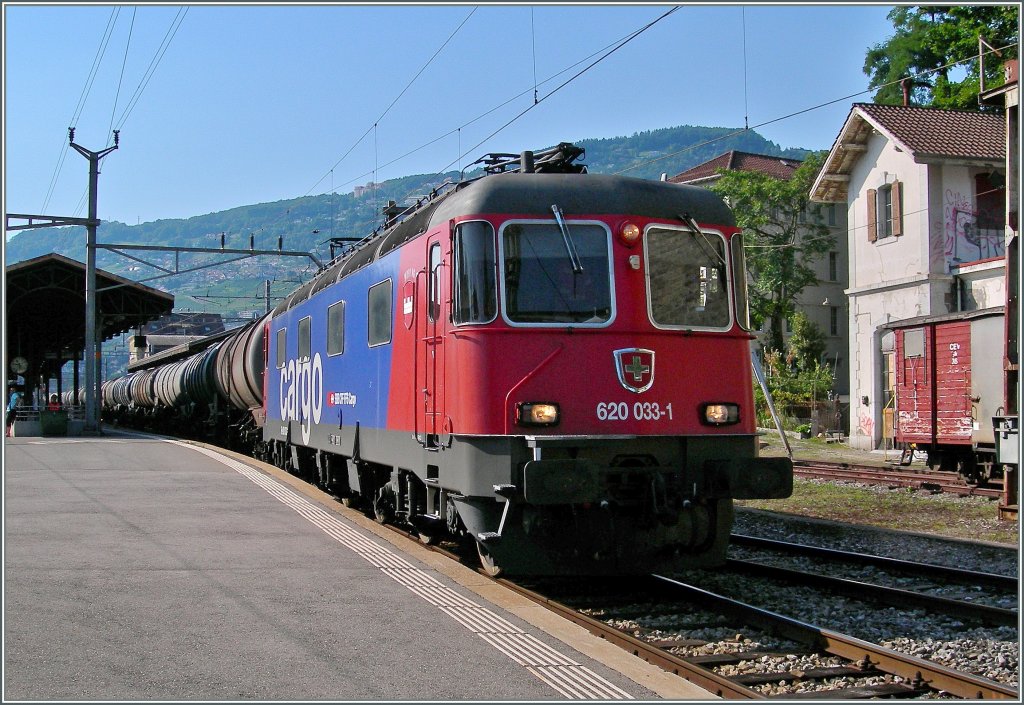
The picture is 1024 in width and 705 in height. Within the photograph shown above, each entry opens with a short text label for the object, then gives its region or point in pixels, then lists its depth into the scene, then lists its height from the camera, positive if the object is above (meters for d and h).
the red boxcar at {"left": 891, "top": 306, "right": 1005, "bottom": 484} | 18.16 -0.11
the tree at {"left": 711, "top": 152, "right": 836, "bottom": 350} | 44.91 +6.52
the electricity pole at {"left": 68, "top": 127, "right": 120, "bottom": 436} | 31.88 +2.81
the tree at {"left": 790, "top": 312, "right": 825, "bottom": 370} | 43.72 +1.65
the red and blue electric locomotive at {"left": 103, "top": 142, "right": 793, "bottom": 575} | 8.00 +0.09
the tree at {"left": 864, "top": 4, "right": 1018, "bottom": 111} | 35.34 +12.54
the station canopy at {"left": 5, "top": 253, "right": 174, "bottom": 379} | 37.03 +3.44
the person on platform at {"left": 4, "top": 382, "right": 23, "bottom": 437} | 36.25 -0.30
